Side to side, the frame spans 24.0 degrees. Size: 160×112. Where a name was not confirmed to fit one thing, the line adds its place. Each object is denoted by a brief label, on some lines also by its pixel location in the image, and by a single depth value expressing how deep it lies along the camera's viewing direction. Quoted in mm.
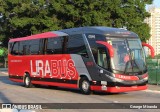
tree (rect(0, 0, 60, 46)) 41938
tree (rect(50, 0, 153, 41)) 40688
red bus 16516
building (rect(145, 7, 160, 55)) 80250
